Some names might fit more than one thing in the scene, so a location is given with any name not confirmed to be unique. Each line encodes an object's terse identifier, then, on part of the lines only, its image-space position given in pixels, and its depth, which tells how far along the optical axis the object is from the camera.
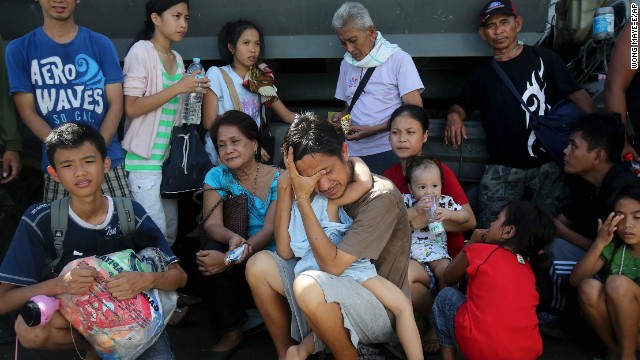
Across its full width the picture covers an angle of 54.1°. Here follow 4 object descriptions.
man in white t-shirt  3.78
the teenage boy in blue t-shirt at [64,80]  3.37
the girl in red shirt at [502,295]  2.71
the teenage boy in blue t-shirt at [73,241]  2.67
